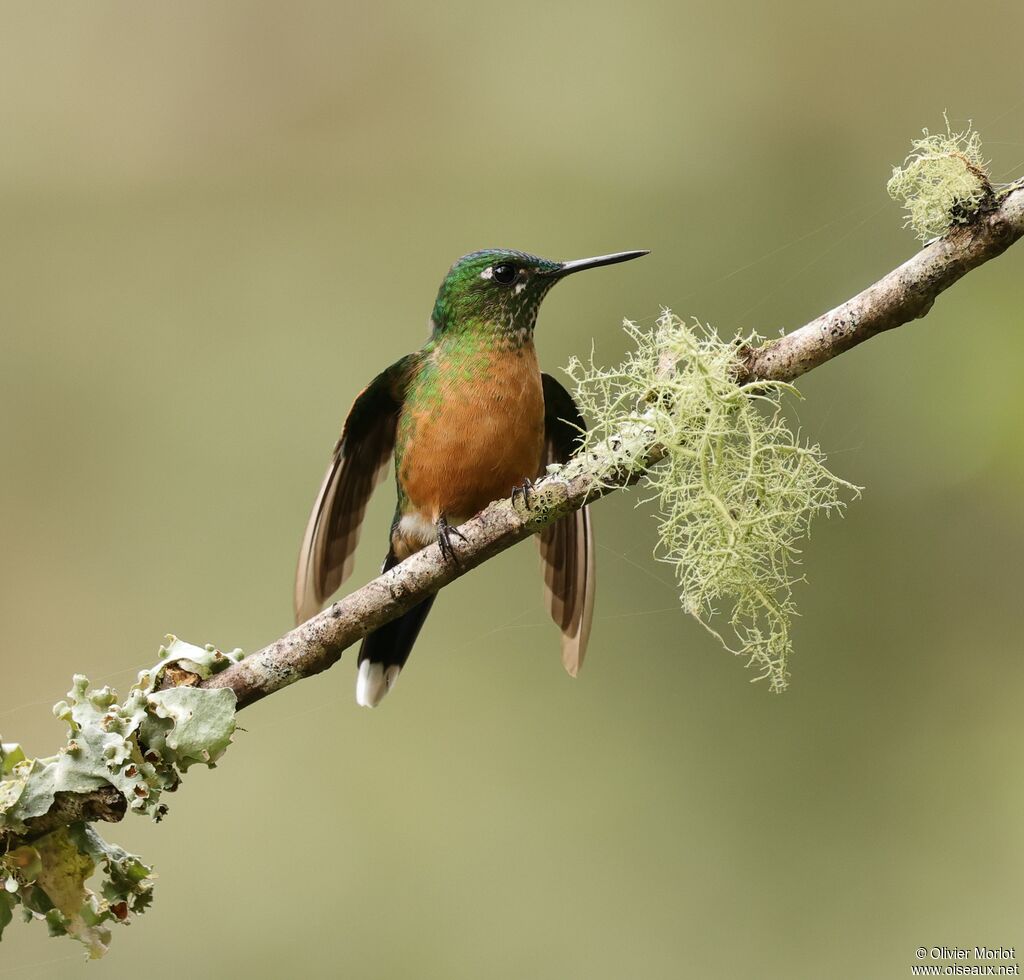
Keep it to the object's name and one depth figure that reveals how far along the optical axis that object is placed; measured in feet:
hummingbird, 21.67
